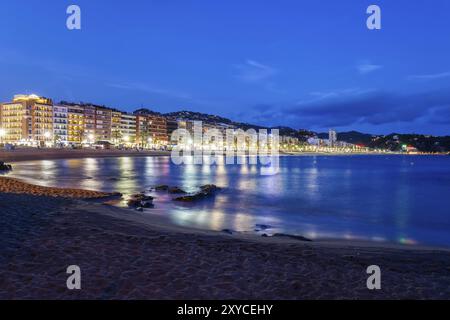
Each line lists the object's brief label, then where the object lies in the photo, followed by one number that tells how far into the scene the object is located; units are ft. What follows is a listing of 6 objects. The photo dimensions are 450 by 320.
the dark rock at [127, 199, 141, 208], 65.98
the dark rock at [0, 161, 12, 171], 153.42
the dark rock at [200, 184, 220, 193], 98.78
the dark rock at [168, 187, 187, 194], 89.96
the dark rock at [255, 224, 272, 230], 56.42
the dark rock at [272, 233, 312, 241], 47.06
